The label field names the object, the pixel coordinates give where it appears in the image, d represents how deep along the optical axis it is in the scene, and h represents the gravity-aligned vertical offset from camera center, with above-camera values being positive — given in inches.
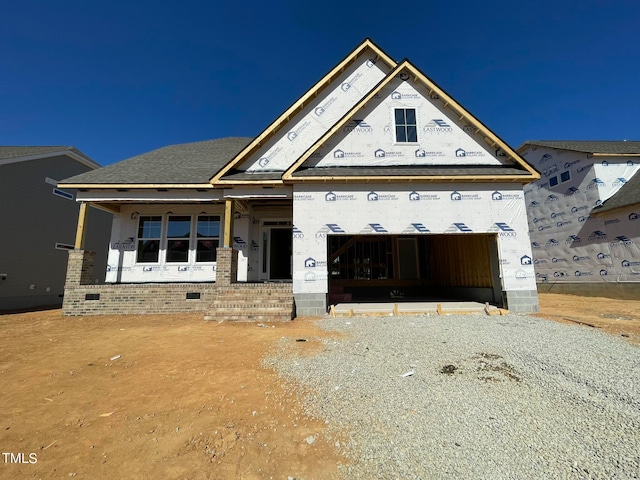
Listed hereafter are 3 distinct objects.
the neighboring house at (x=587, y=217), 585.6 +132.2
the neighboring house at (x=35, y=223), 571.8 +120.3
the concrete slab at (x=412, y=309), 371.6 -42.3
